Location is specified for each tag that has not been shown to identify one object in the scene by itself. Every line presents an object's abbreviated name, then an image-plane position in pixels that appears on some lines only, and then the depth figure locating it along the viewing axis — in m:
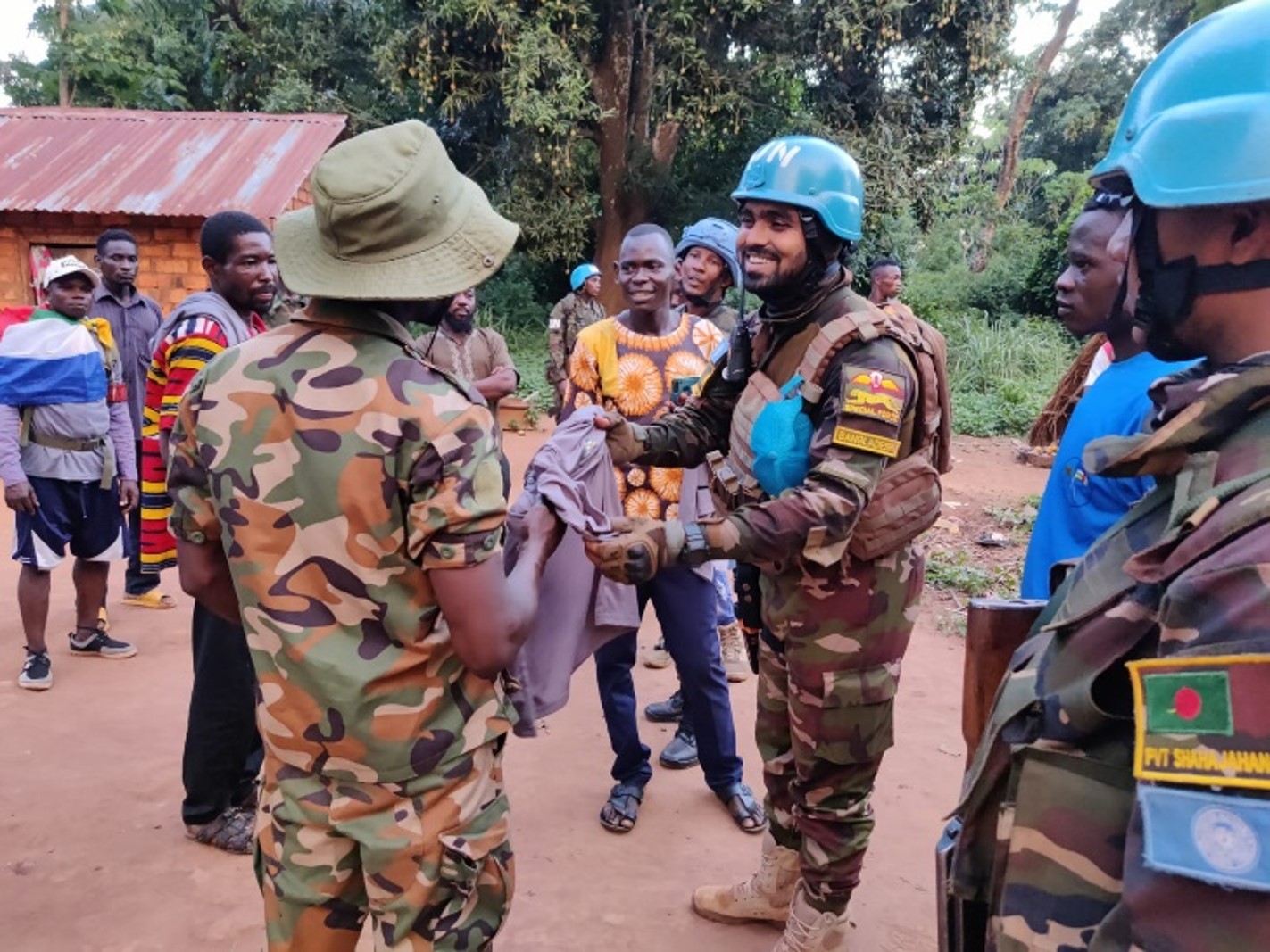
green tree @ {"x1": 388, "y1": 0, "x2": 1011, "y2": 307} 12.16
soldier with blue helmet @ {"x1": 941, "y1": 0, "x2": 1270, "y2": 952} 0.79
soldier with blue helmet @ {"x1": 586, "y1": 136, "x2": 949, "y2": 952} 2.10
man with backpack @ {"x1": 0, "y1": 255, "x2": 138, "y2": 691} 4.30
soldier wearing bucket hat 1.47
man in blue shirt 2.26
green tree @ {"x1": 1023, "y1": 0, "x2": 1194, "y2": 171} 23.89
